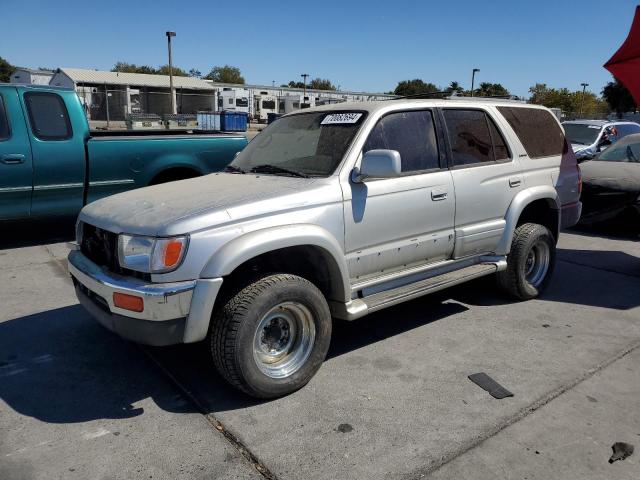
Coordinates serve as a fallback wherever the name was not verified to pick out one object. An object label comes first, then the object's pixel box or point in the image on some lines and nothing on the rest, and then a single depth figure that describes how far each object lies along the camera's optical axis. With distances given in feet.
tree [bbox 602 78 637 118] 172.65
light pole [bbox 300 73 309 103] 151.28
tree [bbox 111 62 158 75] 282.15
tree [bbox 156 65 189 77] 285.52
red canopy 19.03
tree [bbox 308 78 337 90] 356.34
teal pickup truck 20.63
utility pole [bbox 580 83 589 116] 198.49
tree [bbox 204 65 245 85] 339.57
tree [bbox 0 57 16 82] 249.14
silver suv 9.72
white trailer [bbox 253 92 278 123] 161.89
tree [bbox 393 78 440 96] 245.12
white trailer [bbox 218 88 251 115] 155.12
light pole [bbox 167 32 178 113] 98.05
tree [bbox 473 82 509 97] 205.98
